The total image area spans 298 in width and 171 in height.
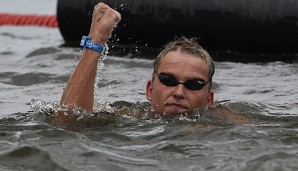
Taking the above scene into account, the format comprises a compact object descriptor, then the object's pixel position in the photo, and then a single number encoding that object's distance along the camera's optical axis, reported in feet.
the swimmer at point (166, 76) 31.69
